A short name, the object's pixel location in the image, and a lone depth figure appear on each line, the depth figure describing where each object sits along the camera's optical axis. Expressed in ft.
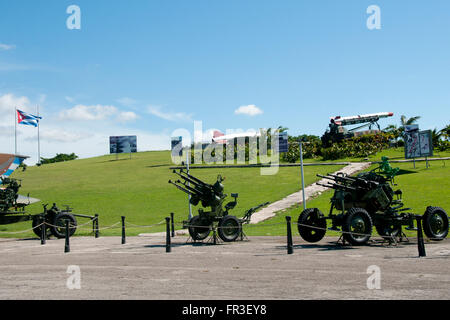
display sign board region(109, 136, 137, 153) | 245.65
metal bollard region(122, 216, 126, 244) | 52.18
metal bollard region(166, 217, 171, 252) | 42.04
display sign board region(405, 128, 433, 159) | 110.52
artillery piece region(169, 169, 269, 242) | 49.29
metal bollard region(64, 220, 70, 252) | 44.42
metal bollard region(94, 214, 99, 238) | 63.44
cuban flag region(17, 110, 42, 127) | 143.02
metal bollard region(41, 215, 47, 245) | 53.98
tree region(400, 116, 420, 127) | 208.64
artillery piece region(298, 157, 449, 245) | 42.70
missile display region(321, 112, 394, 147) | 172.14
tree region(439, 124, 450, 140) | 152.90
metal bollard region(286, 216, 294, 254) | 36.99
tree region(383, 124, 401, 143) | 174.81
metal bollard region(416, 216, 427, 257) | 32.83
